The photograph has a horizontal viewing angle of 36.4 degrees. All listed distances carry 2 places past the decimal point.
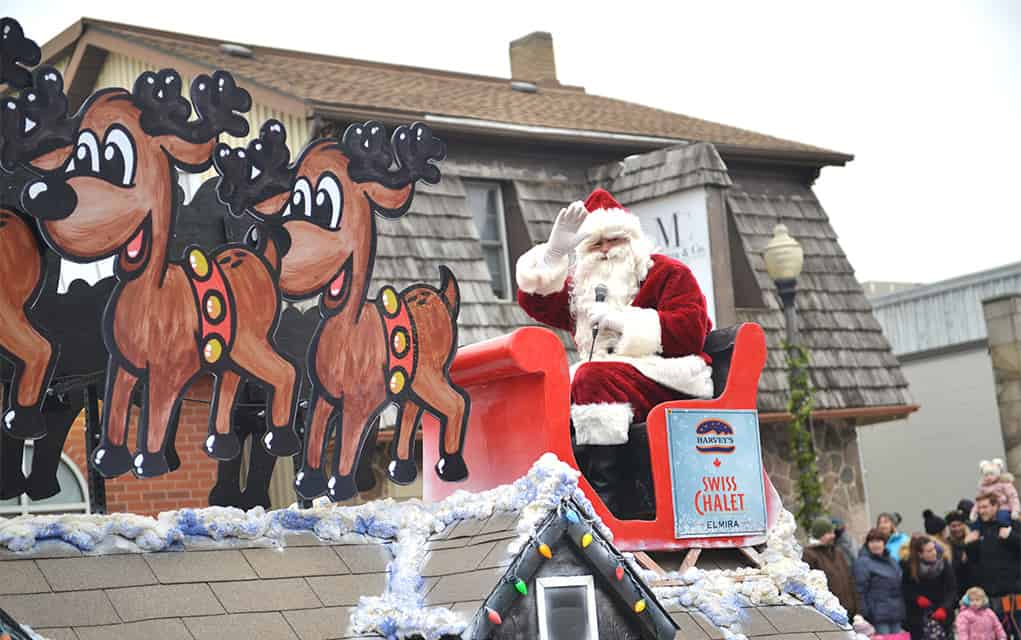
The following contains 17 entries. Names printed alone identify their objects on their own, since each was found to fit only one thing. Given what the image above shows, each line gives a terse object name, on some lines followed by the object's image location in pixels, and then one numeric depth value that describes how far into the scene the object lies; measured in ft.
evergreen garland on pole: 44.06
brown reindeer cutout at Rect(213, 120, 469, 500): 19.67
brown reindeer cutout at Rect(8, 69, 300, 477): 17.72
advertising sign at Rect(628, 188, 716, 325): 46.24
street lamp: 40.96
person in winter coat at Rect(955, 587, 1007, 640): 34.91
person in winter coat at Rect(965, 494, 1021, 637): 35.88
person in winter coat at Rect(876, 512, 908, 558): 37.81
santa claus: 22.21
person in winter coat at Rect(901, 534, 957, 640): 35.37
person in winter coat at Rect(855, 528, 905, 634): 34.91
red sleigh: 20.75
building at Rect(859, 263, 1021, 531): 71.97
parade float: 17.17
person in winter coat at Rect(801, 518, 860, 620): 33.88
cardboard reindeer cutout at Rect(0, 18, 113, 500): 17.30
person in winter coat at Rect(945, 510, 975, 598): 36.99
